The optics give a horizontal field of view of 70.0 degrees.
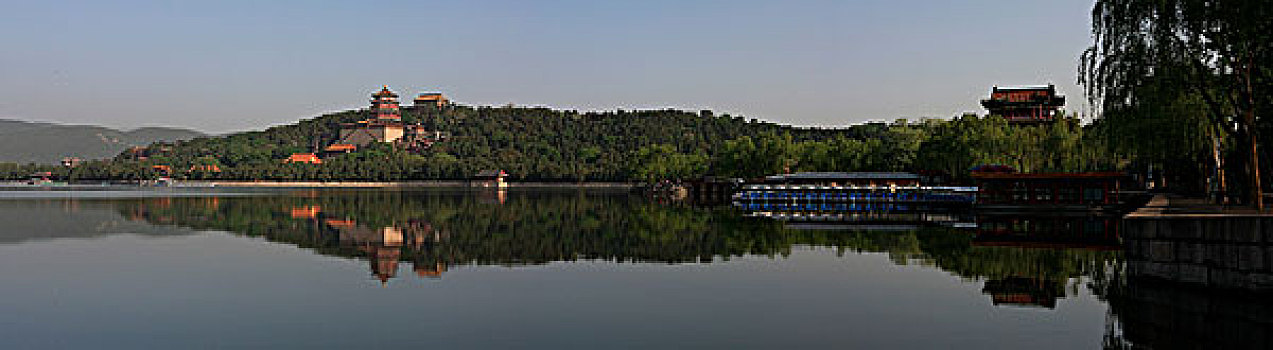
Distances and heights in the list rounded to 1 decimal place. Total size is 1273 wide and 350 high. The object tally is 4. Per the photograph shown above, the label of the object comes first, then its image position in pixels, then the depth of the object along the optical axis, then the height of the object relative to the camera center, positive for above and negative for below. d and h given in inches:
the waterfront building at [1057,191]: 1961.1 -23.9
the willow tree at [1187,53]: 952.3 +139.7
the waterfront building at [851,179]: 2953.2 +6.6
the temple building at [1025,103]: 3617.1 +310.9
